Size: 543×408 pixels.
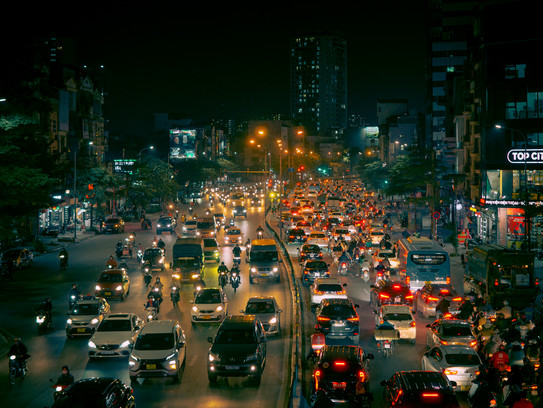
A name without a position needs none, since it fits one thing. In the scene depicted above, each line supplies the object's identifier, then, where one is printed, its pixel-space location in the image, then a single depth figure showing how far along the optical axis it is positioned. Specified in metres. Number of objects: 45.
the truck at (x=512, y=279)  27.58
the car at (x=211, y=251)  43.88
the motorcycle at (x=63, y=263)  41.59
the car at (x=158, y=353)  17.59
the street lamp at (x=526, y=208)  34.56
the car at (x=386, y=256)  39.06
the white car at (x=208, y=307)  25.34
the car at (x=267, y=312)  23.21
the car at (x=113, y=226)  64.88
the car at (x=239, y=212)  79.44
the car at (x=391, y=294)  26.97
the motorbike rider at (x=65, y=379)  15.77
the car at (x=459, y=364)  16.55
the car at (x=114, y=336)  20.16
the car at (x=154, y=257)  39.59
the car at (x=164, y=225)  63.06
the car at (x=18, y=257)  40.84
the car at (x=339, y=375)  15.48
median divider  15.59
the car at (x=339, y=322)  22.09
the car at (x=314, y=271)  34.31
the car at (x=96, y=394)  13.24
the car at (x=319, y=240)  47.84
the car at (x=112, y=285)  31.06
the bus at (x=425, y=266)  31.47
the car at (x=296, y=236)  52.75
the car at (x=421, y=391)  12.99
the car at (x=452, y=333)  19.44
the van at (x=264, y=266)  35.62
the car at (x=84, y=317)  23.56
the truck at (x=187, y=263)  35.59
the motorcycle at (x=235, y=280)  33.50
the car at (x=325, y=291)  28.08
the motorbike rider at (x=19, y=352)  18.39
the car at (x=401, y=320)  22.03
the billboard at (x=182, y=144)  139.00
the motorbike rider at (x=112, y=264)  36.97
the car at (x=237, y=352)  17.39
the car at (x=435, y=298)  26.21
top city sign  50.53
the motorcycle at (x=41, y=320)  24.36
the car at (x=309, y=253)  41.02
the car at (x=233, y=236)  54.19
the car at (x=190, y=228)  59.19
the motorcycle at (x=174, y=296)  29.44
